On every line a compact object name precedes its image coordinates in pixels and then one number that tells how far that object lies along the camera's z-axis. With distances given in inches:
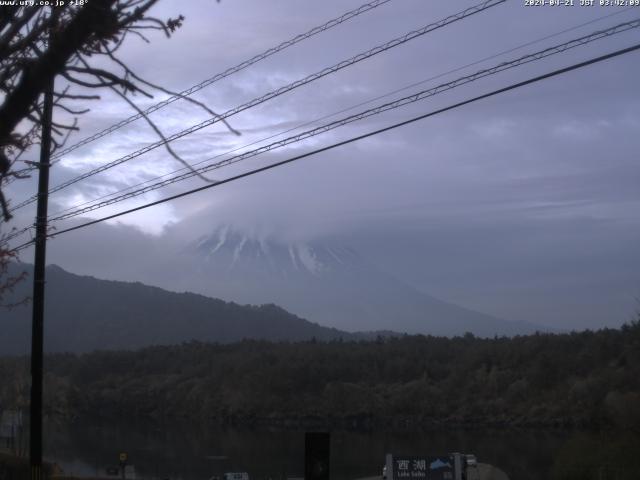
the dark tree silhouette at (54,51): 203.8
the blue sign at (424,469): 1069.1
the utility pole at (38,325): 737.0
